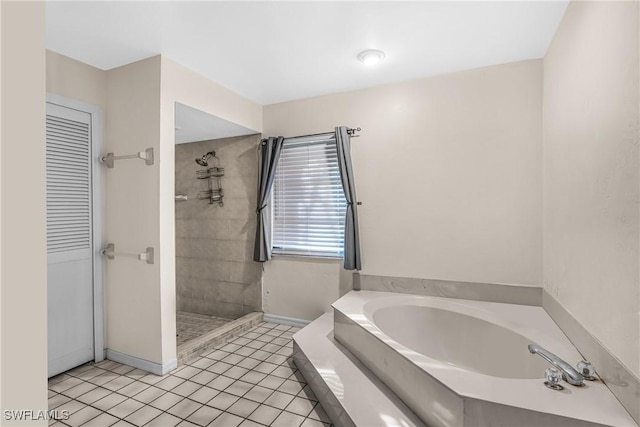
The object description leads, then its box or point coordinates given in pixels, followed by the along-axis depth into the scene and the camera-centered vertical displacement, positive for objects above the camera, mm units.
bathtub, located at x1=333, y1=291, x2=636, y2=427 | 1253 -764
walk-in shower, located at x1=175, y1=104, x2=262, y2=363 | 3486 -176
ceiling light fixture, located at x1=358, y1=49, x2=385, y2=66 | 2307 +1133
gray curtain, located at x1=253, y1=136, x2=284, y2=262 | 3252 +240
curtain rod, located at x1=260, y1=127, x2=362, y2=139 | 2969 +746
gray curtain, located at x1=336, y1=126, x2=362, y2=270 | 2855 +84
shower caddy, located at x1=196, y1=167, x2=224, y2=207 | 3672 +310
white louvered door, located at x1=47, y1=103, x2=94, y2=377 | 2275 -177
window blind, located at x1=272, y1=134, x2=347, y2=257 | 3111 +126
